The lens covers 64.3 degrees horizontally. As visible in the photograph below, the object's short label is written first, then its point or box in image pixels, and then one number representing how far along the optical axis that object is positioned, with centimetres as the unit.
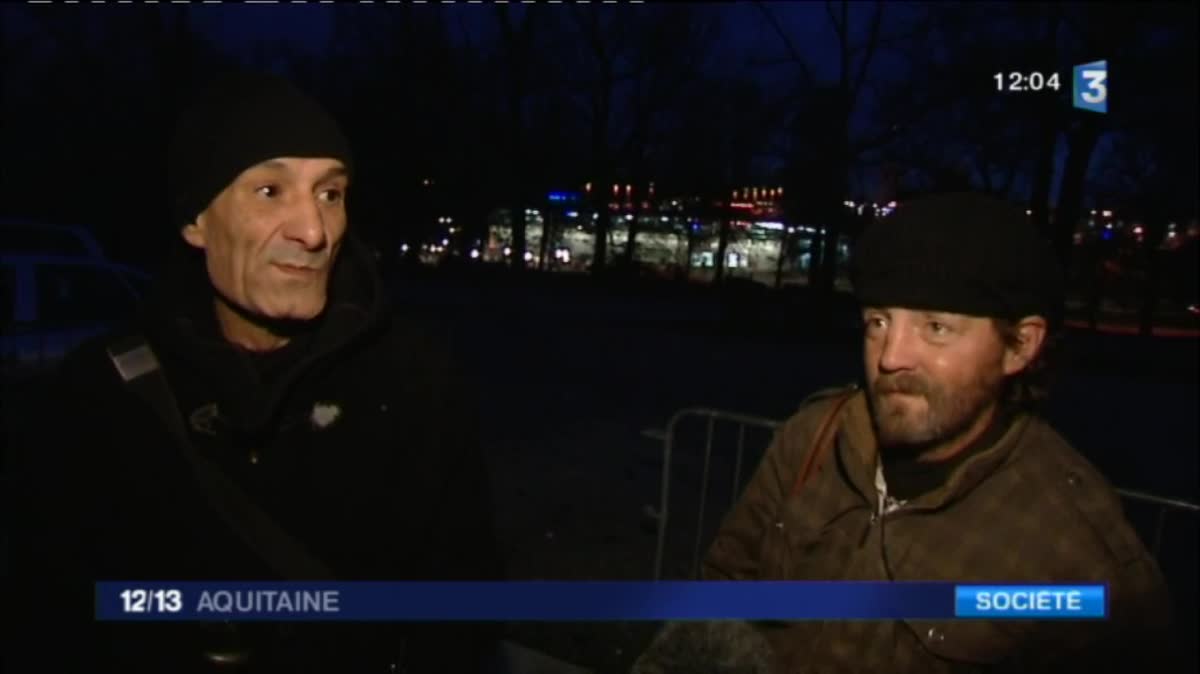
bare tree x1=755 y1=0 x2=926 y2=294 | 2375
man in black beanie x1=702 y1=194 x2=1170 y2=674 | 149
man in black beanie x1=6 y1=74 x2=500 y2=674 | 160
